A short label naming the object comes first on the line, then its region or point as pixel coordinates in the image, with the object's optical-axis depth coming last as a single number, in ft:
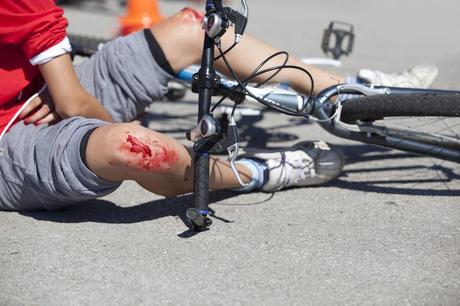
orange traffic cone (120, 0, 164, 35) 27.89
